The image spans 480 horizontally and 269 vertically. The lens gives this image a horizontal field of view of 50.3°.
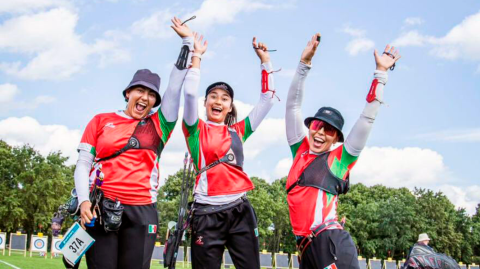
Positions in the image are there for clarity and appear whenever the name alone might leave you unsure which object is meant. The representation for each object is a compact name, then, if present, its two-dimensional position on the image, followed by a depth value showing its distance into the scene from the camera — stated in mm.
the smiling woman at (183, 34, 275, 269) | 5199
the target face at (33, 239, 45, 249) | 31172
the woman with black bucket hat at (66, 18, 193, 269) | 4832
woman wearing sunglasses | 4863
